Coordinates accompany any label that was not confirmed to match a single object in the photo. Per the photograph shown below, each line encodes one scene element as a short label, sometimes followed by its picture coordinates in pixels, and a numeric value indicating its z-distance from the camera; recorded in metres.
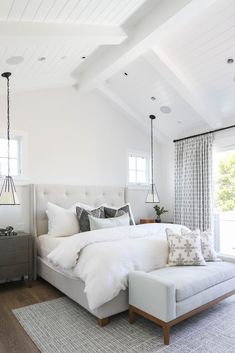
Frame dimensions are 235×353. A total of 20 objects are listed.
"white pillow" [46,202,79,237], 4.04
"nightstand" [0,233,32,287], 3.63
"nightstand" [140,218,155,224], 5.41
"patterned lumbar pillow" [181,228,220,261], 3.32
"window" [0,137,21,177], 4.18
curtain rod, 4.80
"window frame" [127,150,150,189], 5.70
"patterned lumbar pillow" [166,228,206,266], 3.10
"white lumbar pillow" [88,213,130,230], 3.81
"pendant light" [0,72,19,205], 3.64
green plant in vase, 5.72
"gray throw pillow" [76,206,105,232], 4.01
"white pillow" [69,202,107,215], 4.36
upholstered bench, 2.39
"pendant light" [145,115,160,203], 5.02
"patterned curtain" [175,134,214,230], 5.06
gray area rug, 2.32
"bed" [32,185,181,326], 2.63
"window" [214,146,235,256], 4.97
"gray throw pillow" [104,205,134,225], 4.33
